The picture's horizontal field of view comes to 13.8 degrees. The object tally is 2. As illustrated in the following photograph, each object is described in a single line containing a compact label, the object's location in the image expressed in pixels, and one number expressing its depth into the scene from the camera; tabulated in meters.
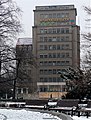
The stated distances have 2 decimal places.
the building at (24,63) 48.42
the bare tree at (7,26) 31.72
